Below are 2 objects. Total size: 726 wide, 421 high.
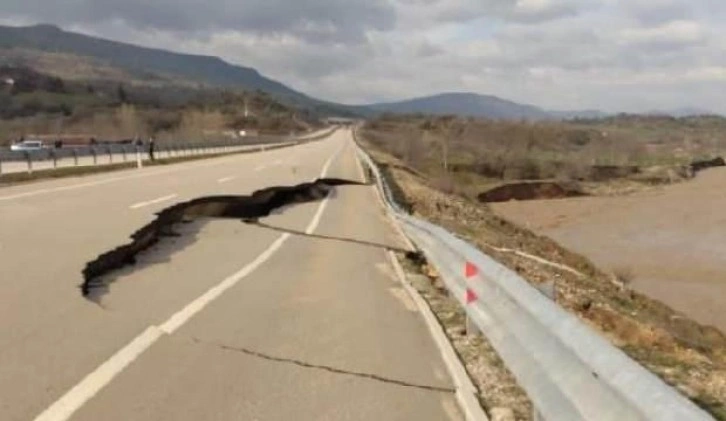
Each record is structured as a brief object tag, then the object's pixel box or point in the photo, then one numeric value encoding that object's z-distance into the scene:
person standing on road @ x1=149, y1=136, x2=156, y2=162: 48.88
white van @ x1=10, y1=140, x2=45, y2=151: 51.35
